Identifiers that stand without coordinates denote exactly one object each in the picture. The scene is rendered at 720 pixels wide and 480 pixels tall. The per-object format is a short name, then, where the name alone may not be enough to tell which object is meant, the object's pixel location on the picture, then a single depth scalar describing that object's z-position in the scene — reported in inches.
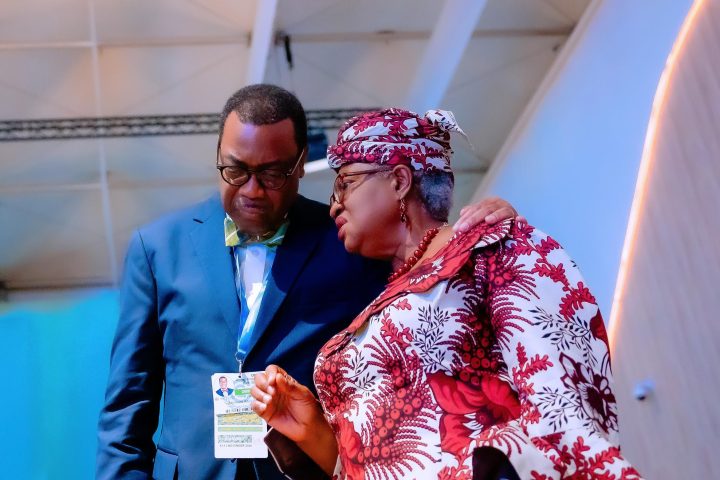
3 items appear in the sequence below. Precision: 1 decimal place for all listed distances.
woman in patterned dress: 54.5
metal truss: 269.1
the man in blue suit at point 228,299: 79.4
